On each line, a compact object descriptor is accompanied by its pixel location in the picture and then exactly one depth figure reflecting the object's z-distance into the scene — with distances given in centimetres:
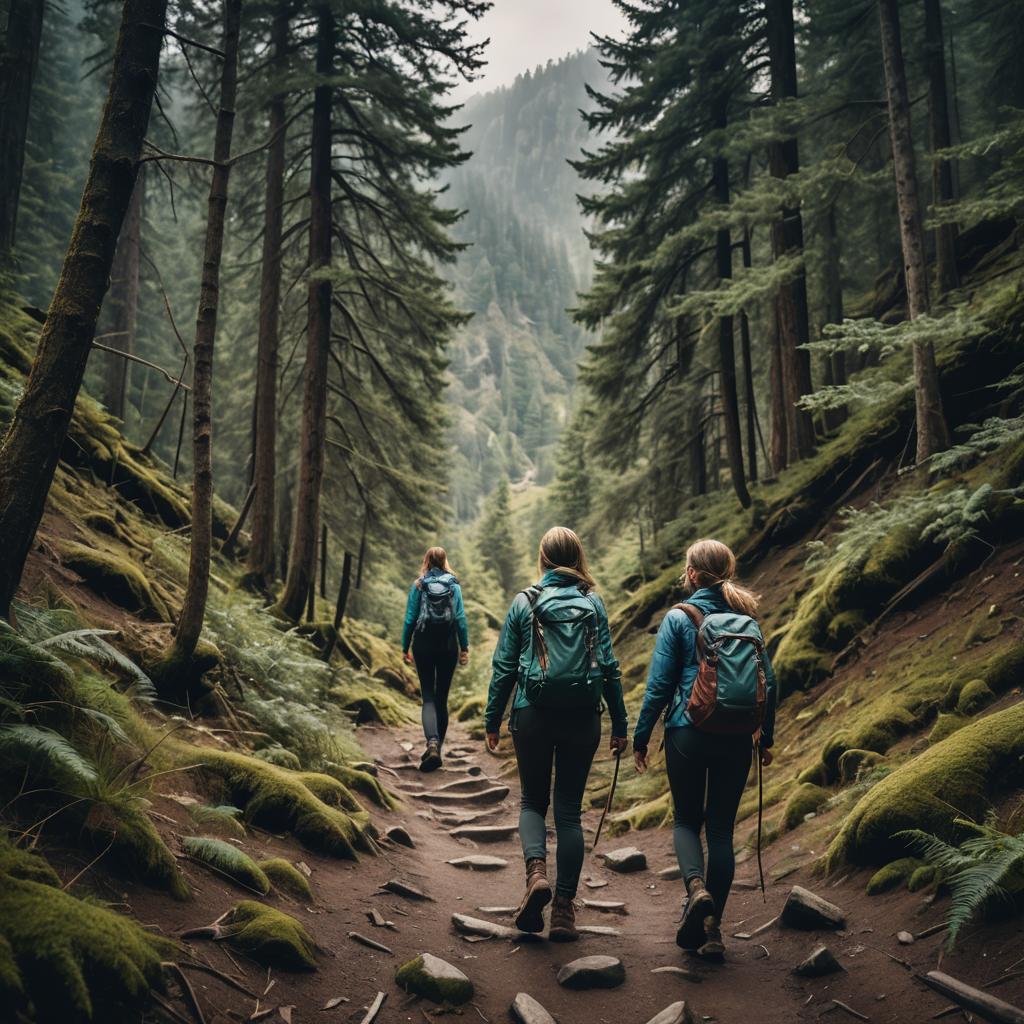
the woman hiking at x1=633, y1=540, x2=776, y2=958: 374
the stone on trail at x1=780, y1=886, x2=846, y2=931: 375
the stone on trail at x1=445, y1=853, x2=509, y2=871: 591
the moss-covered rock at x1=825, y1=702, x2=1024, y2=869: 370
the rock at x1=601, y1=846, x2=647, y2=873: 601
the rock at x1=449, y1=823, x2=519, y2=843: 692
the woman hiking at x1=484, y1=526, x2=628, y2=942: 395
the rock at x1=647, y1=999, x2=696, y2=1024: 293
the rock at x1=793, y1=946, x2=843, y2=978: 333
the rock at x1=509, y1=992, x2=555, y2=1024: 301
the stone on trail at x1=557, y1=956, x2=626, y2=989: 345
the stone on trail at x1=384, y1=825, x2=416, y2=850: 579
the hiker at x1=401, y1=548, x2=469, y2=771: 809
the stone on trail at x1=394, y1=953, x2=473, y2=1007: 317
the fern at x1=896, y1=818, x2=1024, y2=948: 280
